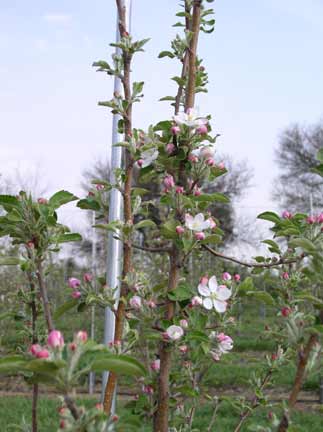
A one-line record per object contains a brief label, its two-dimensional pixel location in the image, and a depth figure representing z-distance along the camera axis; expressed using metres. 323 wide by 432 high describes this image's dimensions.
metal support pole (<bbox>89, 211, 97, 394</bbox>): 1.25
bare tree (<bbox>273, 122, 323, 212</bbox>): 22.85
